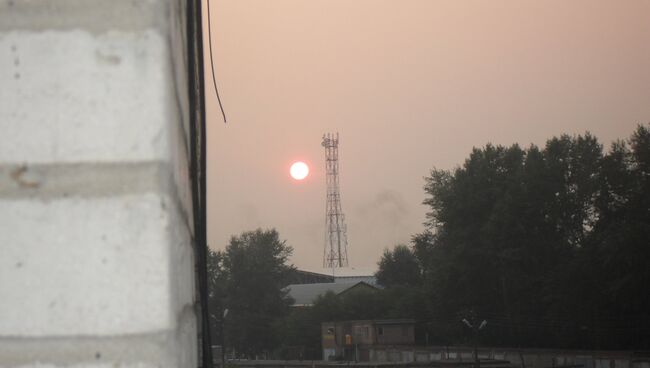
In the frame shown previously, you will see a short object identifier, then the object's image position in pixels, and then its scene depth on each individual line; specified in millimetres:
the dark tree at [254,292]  77691
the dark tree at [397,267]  87996
